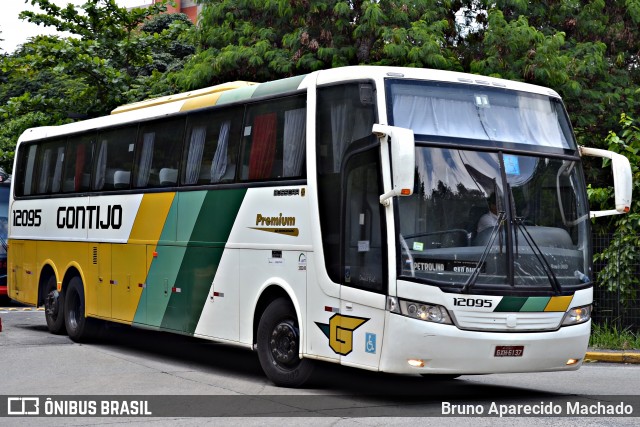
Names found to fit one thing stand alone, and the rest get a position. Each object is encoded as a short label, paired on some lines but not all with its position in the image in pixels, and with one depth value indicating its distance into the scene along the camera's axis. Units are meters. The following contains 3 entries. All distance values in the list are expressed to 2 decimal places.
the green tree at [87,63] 29.12
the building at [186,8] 66.12
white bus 10.21
